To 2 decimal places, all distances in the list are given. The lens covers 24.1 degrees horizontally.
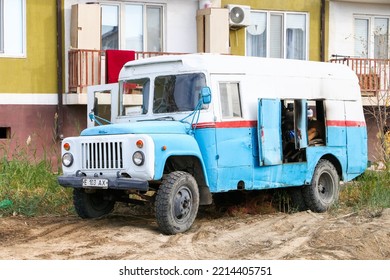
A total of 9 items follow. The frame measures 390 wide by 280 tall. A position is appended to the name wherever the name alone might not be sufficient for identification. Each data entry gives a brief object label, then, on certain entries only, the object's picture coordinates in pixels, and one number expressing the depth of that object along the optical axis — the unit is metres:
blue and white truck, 12.75
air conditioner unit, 22.22
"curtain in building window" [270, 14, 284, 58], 23.41
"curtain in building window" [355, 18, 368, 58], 24.27
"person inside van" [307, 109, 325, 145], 15.81
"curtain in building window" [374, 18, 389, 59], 24.30
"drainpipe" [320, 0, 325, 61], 23.75
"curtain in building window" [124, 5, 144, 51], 21.73
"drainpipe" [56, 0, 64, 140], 20.64
